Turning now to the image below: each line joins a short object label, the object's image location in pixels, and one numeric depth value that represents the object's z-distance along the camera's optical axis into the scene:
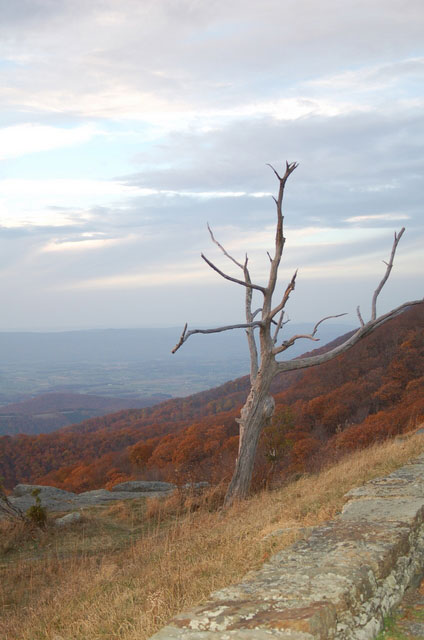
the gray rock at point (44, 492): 16.18
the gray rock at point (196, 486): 11.61
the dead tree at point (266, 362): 9.90
